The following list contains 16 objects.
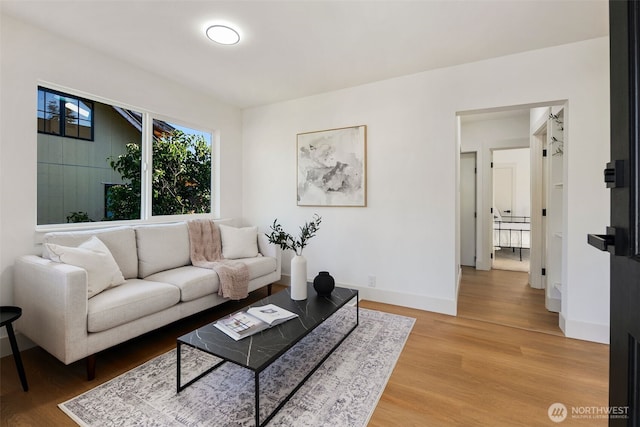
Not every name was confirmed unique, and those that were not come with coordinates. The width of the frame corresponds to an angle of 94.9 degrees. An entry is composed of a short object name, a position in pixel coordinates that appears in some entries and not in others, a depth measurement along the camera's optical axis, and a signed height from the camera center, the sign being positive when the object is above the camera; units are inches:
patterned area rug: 61.4 -42.4
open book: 68.9 -27.1
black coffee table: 58.7 -28.6
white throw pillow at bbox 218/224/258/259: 132.9 -13.4
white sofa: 70.8 -23.1
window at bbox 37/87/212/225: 98.4 +18.6
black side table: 68.4 -31.2
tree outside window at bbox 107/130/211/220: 118.9 +16.3
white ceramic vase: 92.0 -21.0
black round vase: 95.0 -23.3
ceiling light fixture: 90.4 +56.8
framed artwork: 135.2 +22.2
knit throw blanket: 109.5 -20.3
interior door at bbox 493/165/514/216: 295.7 +24.8
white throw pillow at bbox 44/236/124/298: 80.5 -13.7
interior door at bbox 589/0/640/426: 24.7 +0.3
